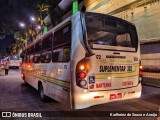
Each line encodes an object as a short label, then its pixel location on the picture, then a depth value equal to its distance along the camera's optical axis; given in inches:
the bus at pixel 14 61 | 845.2
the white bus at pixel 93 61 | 115.1
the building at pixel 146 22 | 279.0
